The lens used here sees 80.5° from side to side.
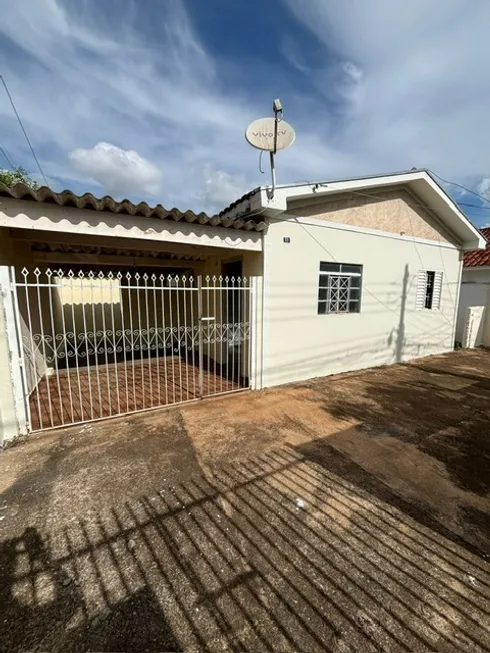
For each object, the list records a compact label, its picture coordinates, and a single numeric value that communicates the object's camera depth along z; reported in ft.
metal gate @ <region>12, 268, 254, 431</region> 16.75
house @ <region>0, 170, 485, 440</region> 13.60
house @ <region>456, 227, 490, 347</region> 38.60
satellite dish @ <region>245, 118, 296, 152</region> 17.39
